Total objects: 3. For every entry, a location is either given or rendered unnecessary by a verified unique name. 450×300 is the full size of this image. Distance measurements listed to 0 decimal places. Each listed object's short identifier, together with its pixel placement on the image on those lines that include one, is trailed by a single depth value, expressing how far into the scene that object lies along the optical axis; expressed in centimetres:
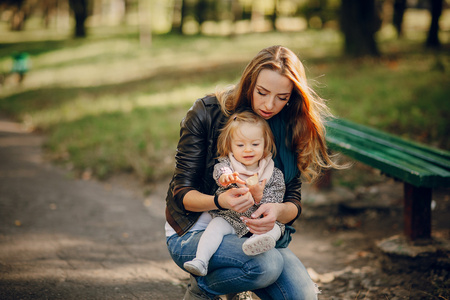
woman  232
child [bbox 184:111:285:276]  230
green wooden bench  300
